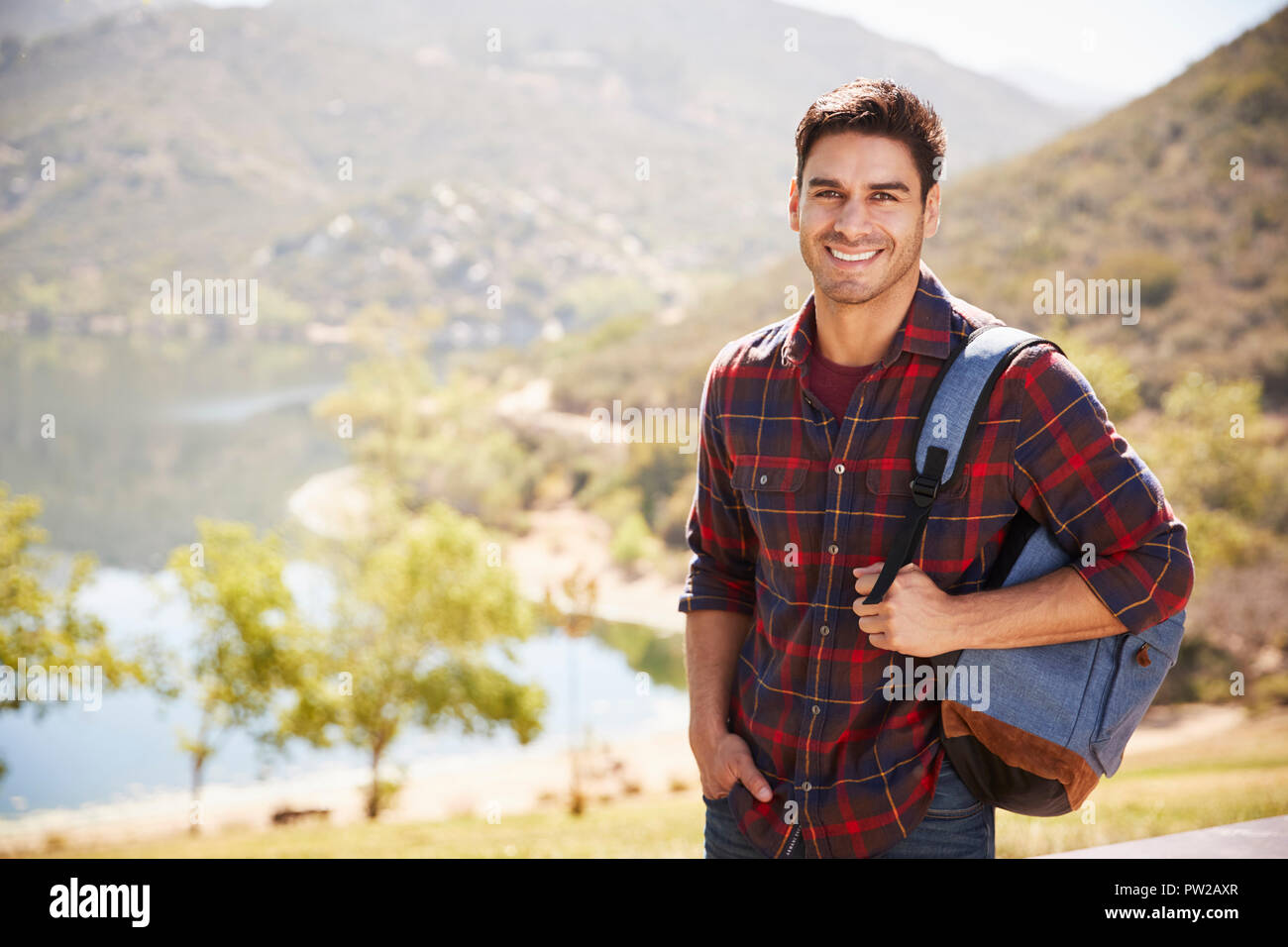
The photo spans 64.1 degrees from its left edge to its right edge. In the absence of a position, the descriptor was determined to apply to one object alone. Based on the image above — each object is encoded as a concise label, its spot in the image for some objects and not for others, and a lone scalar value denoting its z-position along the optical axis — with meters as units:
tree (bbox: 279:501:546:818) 16.66
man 1.56
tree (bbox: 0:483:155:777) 15.44
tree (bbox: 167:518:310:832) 15.98
